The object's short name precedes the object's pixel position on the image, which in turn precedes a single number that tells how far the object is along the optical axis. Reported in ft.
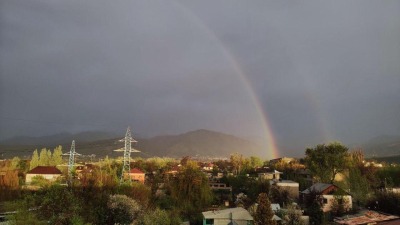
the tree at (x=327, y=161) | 177.99
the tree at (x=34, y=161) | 242.80
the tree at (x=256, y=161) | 374.22
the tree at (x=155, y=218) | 65.10
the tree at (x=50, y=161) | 269.93
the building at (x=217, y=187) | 155.53
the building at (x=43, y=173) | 176.24
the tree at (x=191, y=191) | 114.58
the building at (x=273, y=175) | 189.16
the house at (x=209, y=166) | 332.80
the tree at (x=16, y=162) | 238.66
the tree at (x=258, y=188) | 130.93
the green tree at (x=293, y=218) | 73.24
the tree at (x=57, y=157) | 278.03
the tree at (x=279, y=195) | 123.06
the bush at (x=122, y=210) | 72.43
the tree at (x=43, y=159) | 255.86
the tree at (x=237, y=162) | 277.52
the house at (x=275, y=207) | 93.27
